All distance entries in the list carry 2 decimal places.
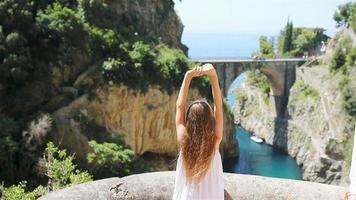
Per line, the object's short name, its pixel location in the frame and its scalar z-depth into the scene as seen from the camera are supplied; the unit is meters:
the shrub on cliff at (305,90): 41.98
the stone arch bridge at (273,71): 44.19
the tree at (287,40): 56.67
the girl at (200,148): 3.52
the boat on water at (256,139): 49.06
